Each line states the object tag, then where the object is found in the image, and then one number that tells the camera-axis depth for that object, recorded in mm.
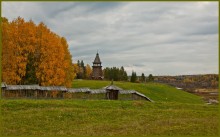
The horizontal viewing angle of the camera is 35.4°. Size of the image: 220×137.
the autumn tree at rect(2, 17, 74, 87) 51875
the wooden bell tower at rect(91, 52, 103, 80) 107938
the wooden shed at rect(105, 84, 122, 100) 51938
